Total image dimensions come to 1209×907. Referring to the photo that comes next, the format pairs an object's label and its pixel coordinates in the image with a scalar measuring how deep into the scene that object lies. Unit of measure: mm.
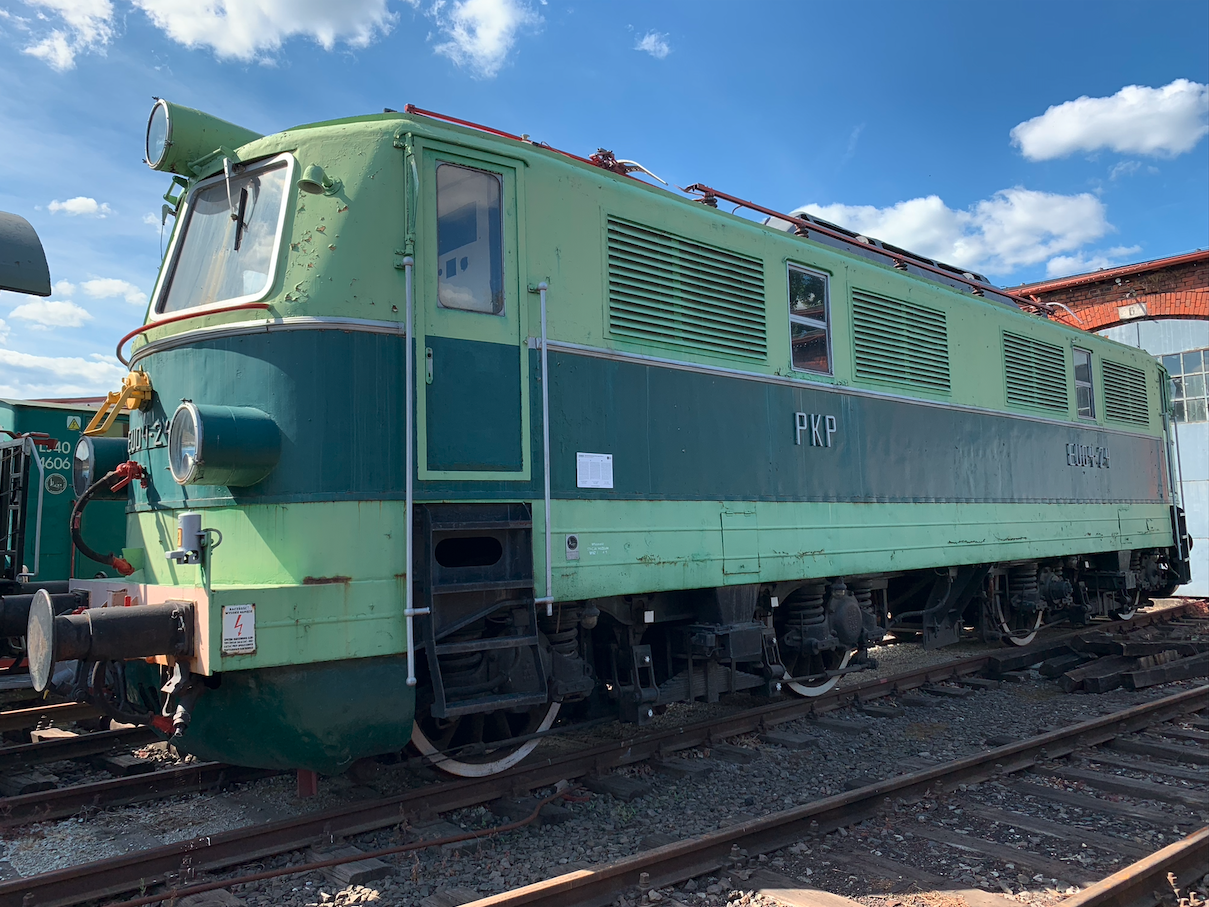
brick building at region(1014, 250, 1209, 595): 17203
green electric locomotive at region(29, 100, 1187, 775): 4238
